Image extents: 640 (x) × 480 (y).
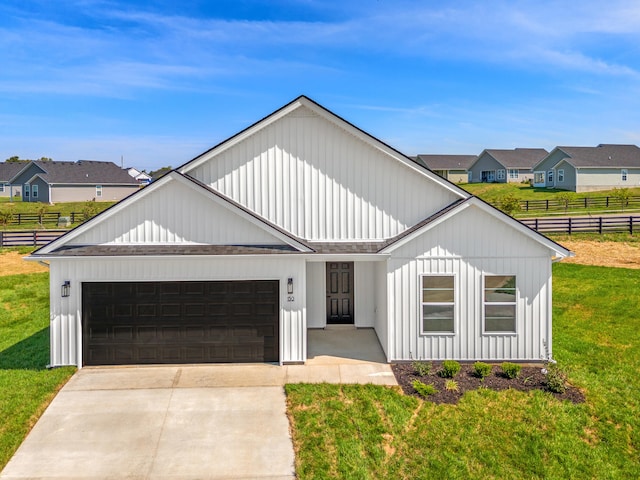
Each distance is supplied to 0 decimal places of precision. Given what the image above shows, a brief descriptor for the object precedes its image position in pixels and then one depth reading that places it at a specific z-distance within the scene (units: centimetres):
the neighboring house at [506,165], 6706
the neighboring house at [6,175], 6681
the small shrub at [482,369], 1169
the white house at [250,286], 1265
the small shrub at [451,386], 1109
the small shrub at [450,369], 1175
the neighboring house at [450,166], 7712
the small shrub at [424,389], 1088
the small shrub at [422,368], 1191
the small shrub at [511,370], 1167
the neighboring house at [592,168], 5353
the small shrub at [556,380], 1096
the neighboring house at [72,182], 5622
